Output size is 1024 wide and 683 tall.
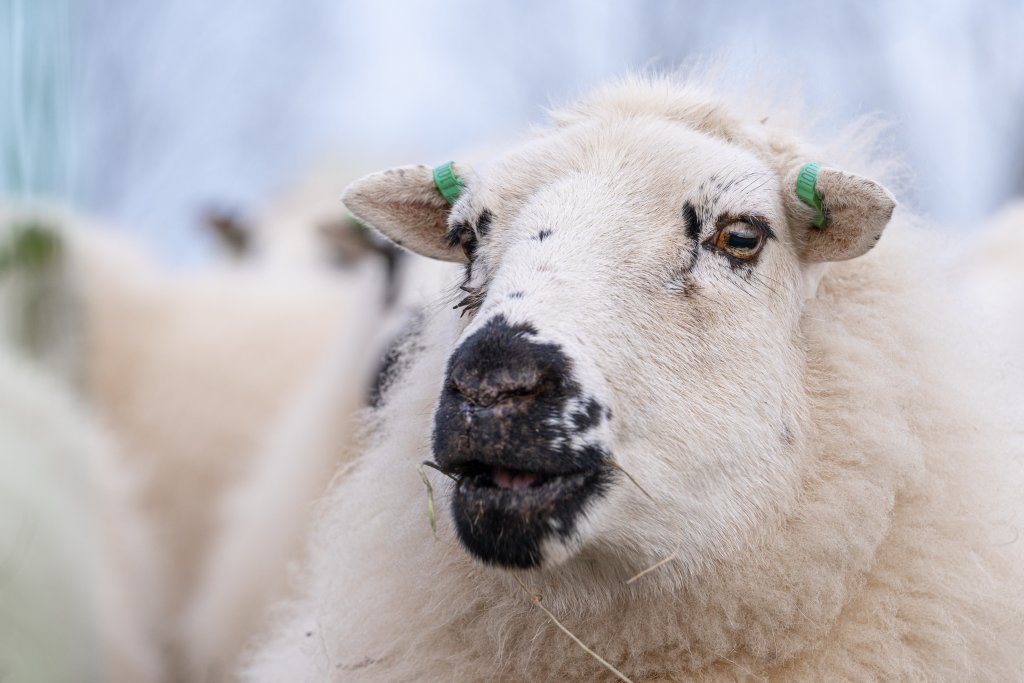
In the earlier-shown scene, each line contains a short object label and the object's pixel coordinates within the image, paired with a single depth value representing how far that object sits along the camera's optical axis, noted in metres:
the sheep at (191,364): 14.20
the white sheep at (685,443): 4.62
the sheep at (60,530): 7.81
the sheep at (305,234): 12.92
